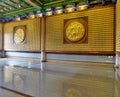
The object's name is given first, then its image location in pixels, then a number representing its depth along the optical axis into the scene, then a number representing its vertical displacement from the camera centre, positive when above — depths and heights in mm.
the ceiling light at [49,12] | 6808 +2641
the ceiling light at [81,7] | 5835 +2593
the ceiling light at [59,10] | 6496 +2664
